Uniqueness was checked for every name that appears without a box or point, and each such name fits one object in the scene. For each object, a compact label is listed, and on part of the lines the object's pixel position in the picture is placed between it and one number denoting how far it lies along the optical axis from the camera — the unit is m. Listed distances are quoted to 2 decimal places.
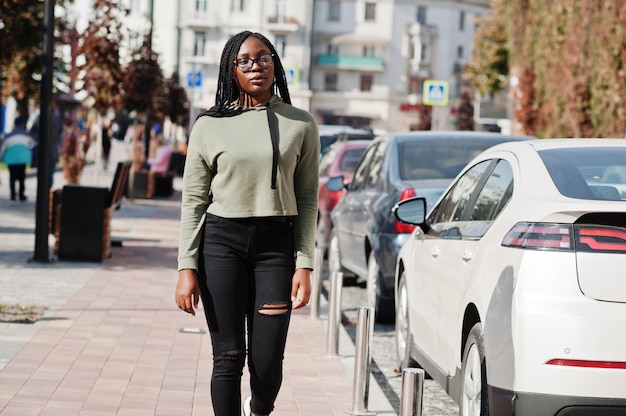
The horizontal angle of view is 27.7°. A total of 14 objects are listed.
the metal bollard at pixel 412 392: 5.02
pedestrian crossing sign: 30.72
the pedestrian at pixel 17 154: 22.88
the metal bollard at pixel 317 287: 10.55
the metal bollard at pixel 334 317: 8.59
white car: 4.81
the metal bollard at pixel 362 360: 6.73
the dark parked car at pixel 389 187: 10.04
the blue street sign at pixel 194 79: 34.38
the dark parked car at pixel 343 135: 21.41
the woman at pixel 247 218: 4.84
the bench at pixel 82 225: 13.67
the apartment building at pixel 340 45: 99.56
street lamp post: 13.00
